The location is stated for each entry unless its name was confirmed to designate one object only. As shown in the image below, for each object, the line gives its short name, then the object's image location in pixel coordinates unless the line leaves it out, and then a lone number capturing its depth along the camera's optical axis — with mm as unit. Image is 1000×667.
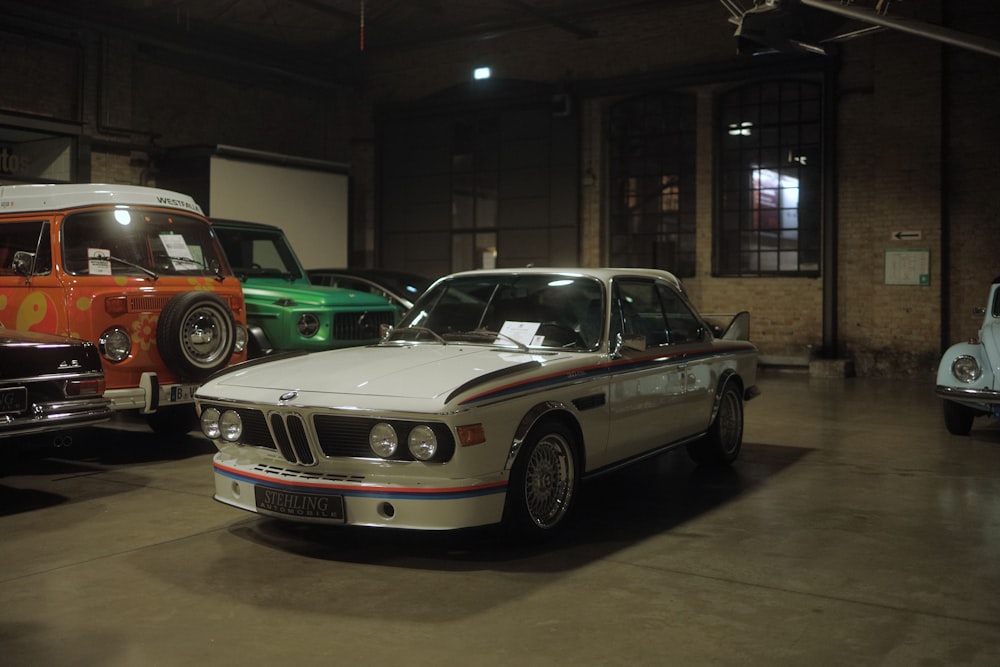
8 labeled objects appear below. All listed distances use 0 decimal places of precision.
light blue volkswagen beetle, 8086
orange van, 7082
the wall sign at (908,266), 14820
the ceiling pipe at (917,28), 9594
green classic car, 8852
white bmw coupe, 4332
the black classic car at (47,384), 5520
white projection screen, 16750
